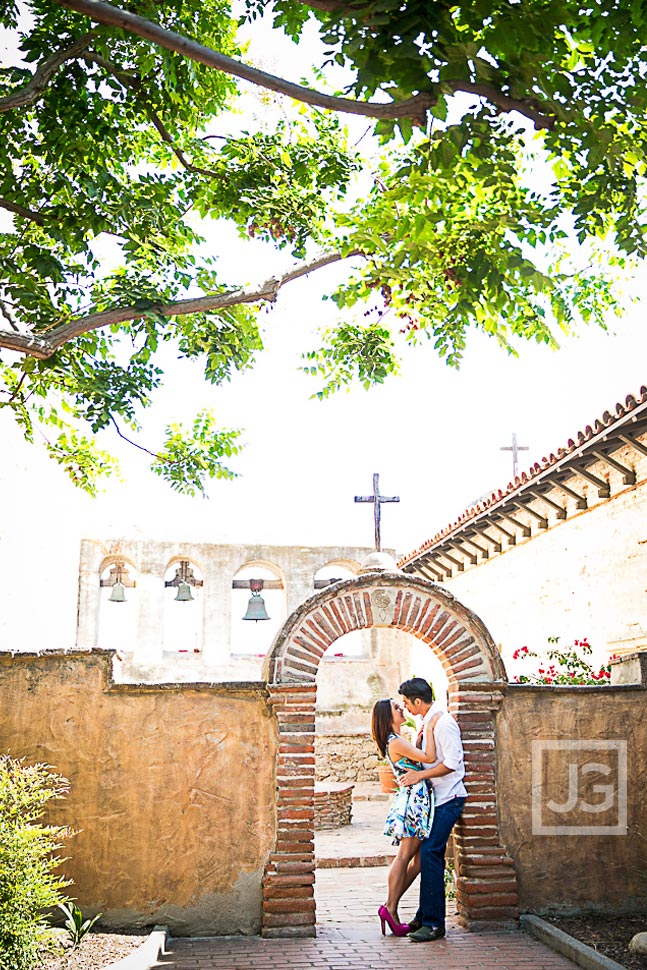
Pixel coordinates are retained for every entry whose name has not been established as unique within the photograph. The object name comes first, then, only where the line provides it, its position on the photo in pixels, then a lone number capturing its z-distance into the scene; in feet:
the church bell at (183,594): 54.75
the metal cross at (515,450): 92.58
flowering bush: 32.19
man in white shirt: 25.11
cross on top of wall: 49.01
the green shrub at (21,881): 19.16
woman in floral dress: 25.45
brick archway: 26.20
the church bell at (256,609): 52.34
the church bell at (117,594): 55.42
